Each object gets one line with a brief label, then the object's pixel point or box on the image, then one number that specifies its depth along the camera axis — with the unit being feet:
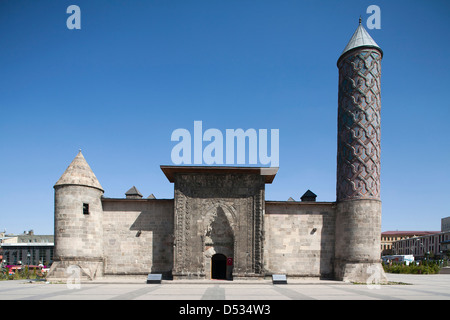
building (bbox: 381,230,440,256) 324.39
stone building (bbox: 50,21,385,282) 74.02
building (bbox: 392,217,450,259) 231.91
